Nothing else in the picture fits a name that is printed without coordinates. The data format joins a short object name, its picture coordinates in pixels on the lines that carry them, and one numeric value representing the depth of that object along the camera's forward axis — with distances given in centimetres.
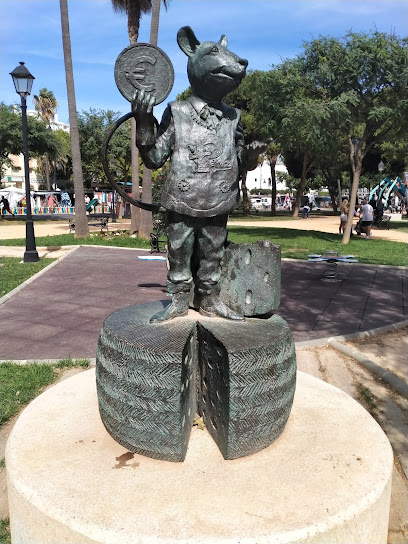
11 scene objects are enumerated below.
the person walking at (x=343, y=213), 1750
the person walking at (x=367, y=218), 1727
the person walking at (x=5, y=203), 2928
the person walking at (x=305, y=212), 3013
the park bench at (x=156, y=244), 1267
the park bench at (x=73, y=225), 1828
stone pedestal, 212
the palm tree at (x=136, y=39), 1530
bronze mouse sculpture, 295
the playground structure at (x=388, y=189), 2703
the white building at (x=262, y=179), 8094
